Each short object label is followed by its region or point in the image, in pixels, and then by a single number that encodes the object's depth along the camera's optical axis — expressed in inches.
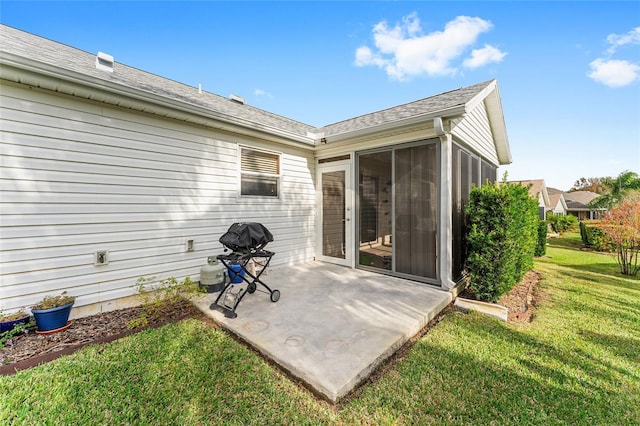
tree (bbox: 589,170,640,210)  613.9
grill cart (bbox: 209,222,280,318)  138.6
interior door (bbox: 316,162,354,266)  225.3
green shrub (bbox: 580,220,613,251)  397.7
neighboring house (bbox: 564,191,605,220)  1120.7
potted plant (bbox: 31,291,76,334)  112.4
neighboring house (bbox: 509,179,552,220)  891.1
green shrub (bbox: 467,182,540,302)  155.1
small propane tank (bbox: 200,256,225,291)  166.7
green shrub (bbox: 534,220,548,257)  357.4
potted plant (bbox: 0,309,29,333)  108.3
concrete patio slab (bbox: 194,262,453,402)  90.4
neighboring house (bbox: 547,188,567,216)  1066.8
